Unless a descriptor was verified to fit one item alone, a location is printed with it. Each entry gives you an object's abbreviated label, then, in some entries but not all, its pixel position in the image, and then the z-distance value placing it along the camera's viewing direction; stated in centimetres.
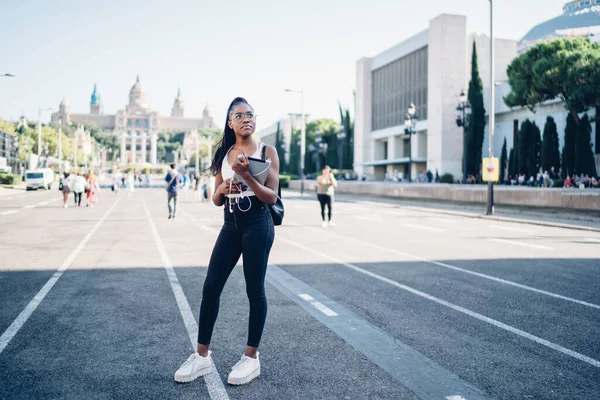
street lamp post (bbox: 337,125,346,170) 5981
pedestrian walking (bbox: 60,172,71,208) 2678
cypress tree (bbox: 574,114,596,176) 3831
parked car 5388
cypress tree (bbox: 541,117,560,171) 4216
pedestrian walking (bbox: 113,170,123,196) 4657
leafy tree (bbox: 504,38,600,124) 3656
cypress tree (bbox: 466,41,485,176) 5181
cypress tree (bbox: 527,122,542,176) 4412
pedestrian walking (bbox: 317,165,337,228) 1736
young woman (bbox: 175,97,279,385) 404
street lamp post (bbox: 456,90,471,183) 3928
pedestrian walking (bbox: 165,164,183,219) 1989
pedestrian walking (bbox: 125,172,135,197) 4178
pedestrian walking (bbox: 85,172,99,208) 2841
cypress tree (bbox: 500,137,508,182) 4972
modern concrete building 6144
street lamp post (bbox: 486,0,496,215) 2436
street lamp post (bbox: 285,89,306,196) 5188
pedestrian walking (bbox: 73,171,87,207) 2798
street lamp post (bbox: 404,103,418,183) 4262
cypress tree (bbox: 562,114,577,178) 4012
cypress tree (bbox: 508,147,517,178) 4678
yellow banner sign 2414
